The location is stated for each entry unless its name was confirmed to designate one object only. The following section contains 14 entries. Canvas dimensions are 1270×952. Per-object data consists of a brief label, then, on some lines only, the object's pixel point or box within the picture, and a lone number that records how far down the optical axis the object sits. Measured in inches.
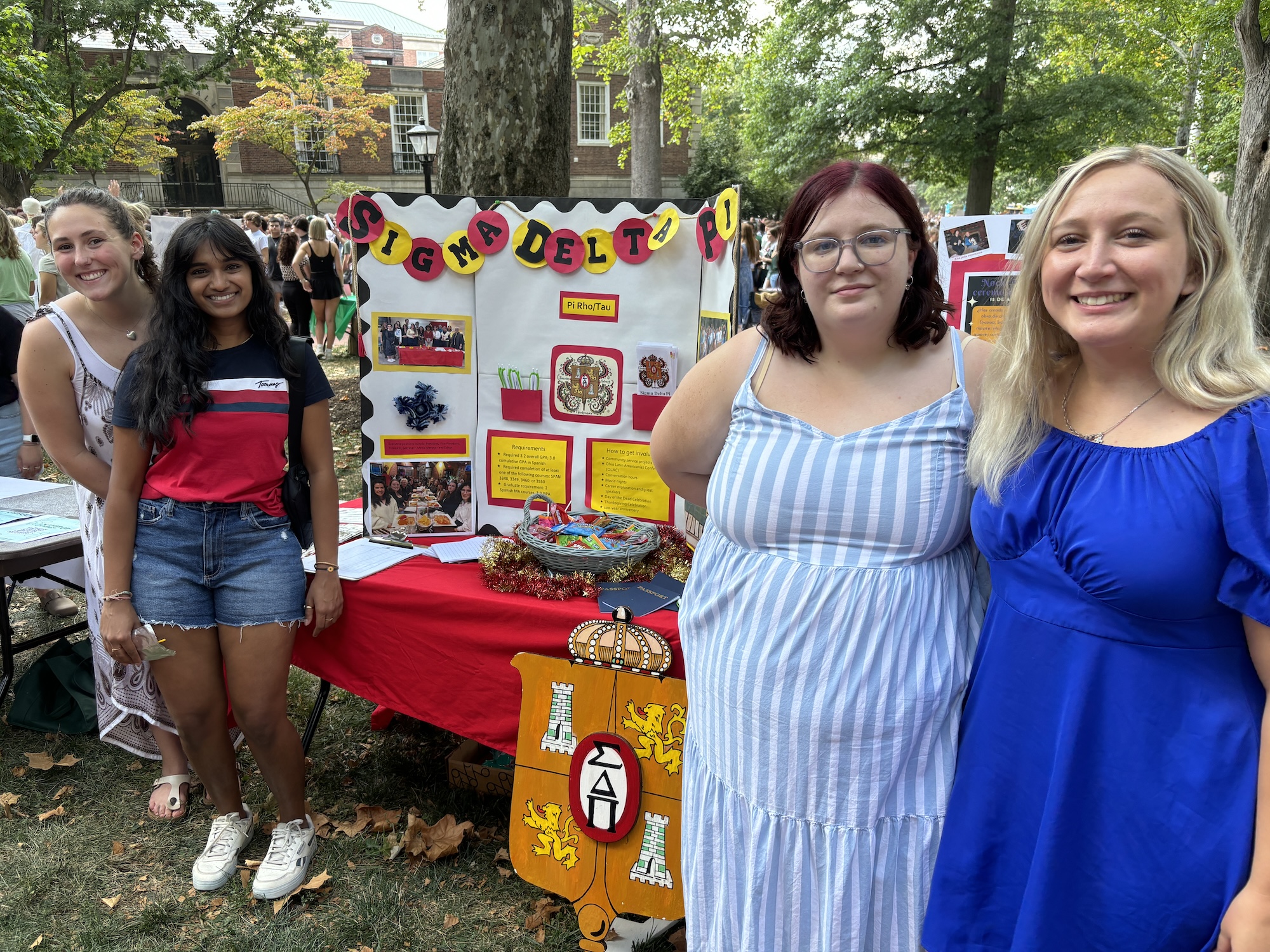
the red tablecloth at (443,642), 91.4
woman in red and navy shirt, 84.6
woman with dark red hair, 55.6
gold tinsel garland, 94.0
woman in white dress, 91.5
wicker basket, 94.5
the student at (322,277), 406.6
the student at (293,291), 425.7
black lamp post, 452.4
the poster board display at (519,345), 98.6
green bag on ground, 130.6
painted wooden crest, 80.9
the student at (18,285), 212.8
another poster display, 154.6
